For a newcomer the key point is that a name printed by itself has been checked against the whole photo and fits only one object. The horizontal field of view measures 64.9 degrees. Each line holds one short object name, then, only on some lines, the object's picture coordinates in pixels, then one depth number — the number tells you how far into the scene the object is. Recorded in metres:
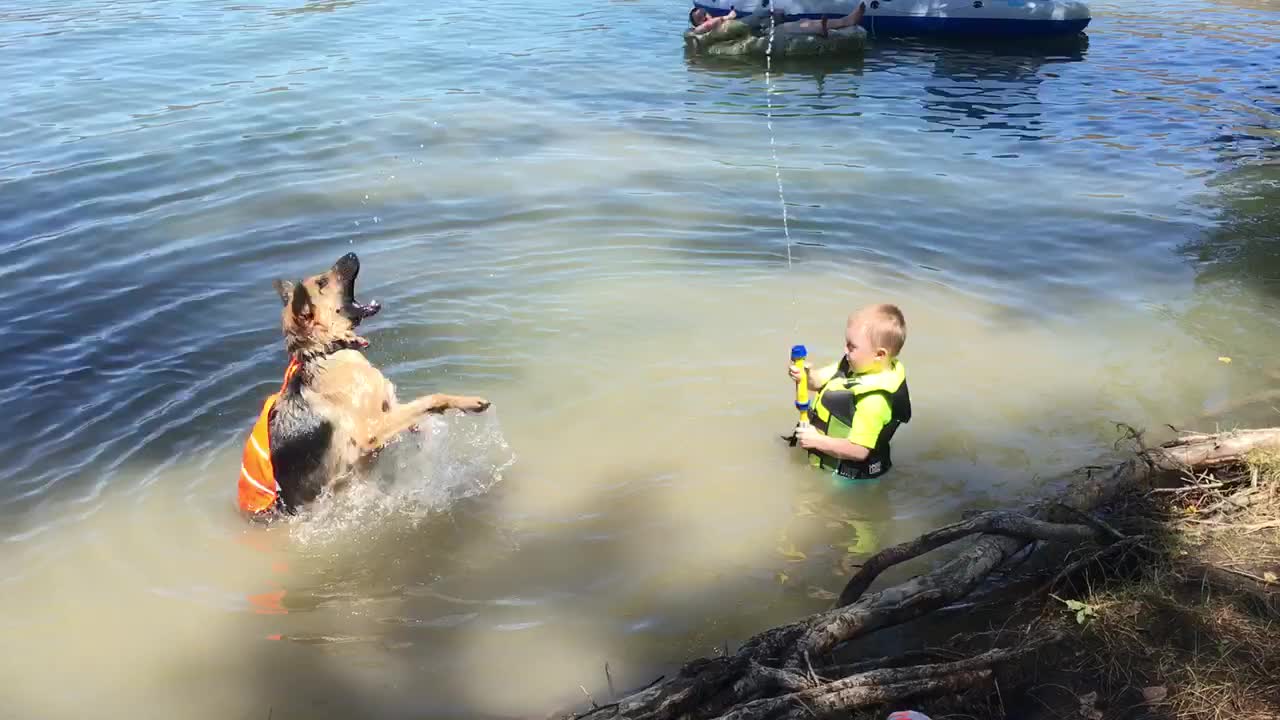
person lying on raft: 20.83
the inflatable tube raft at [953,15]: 20.56
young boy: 5.84
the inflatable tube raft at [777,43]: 20.58
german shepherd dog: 6.16
